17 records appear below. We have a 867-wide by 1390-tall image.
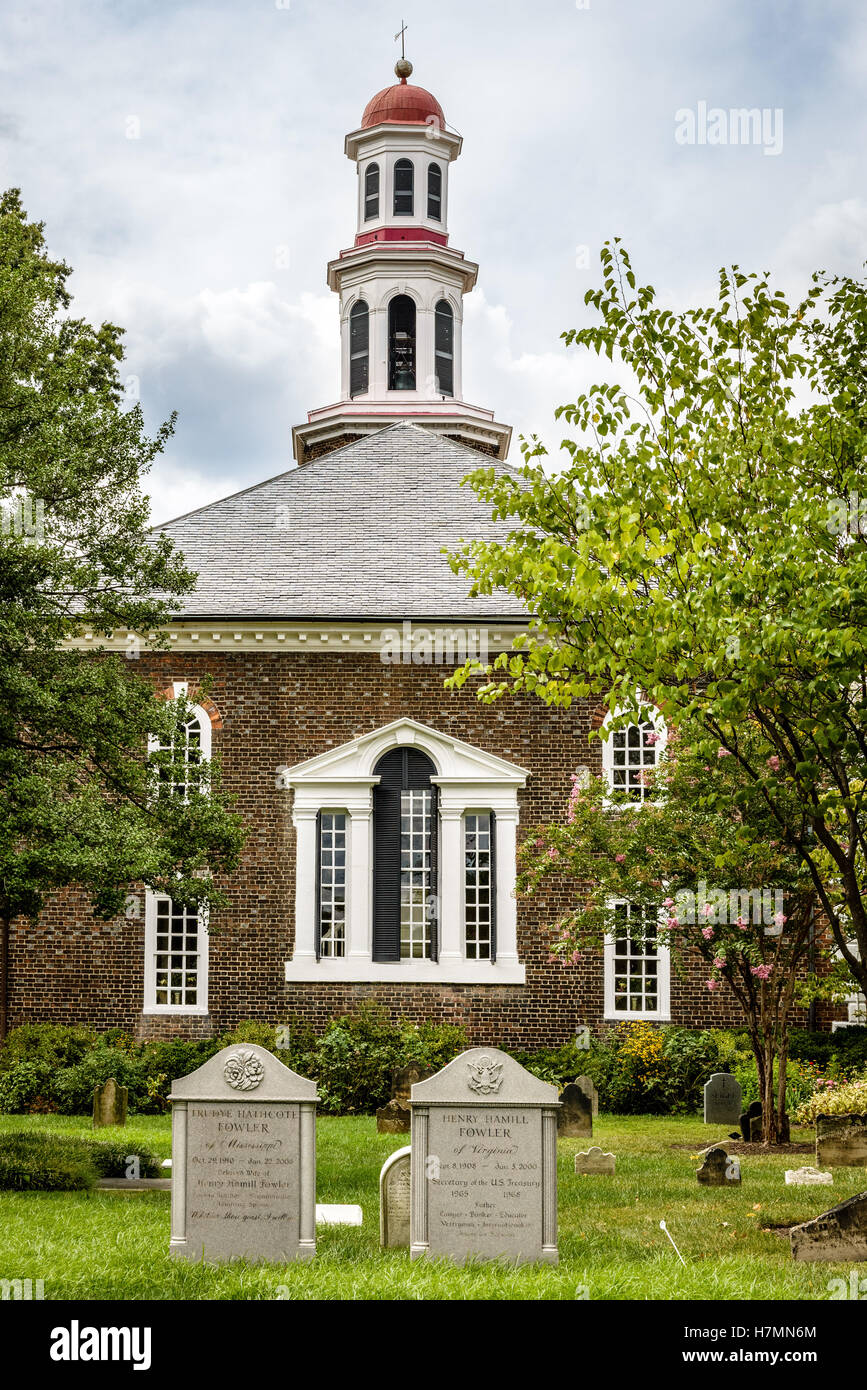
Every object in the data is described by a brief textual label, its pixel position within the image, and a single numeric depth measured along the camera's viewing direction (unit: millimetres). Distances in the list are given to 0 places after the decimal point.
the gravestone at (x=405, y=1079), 18828
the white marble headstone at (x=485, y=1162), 9562
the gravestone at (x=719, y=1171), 13375
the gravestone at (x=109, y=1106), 17781
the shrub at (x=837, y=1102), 16234
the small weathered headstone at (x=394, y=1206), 10023
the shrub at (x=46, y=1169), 12922
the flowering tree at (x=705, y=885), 16109
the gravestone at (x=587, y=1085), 17891
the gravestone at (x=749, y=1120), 16828
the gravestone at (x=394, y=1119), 17281
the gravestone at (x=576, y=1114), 17141
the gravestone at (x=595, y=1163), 14141
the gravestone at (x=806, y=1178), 13305
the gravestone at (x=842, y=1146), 14609
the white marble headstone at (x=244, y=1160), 9641
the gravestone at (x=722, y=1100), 18828
